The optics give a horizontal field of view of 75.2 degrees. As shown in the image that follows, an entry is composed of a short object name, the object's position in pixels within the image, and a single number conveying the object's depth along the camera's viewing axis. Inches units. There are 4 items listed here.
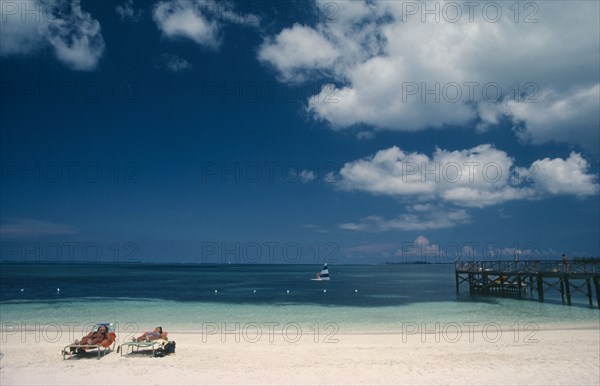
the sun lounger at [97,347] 613.4
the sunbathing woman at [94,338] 625.0
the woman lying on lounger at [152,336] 650.2
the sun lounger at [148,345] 629.9
